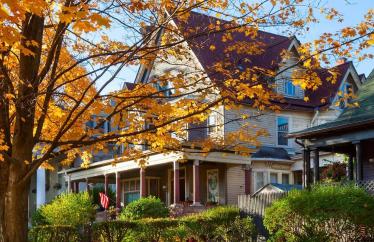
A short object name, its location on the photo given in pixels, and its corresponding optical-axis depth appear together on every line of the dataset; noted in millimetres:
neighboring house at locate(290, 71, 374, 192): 19578
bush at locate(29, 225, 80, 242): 17938
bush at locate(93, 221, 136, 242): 17828
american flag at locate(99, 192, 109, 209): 27625
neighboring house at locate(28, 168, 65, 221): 41531
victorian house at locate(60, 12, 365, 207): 29078
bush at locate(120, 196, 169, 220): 24938
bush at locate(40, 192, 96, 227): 26484
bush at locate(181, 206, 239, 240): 18094
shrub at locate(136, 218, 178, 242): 18016
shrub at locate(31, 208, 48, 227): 29339
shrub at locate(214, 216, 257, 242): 18125
